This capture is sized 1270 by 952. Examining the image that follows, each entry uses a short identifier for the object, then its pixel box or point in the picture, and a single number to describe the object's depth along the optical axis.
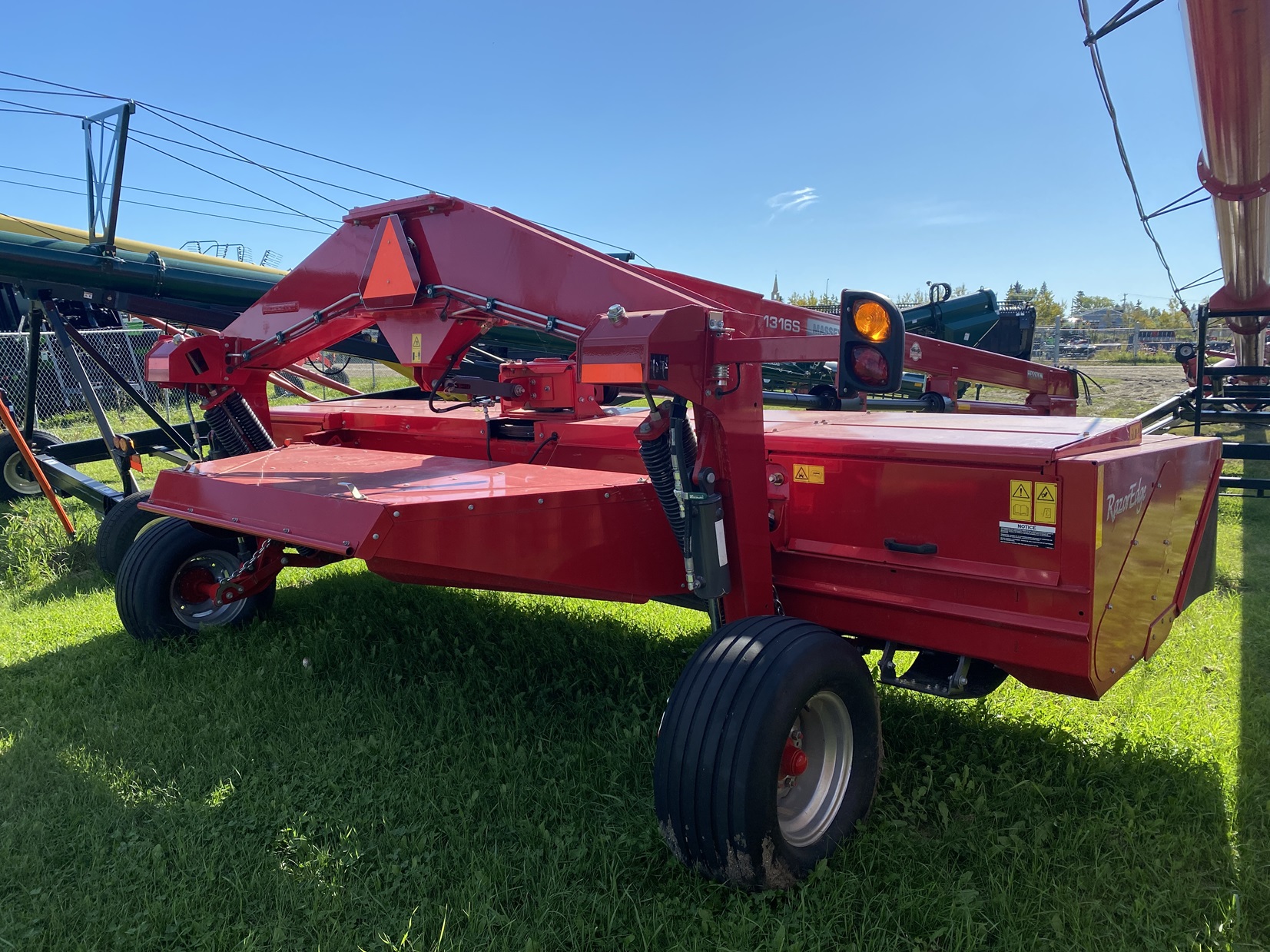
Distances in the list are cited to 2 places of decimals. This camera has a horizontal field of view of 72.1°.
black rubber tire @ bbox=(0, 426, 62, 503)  7.98
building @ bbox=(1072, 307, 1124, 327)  48.25
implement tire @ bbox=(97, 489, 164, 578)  5.64
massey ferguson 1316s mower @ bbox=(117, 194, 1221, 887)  2.42
